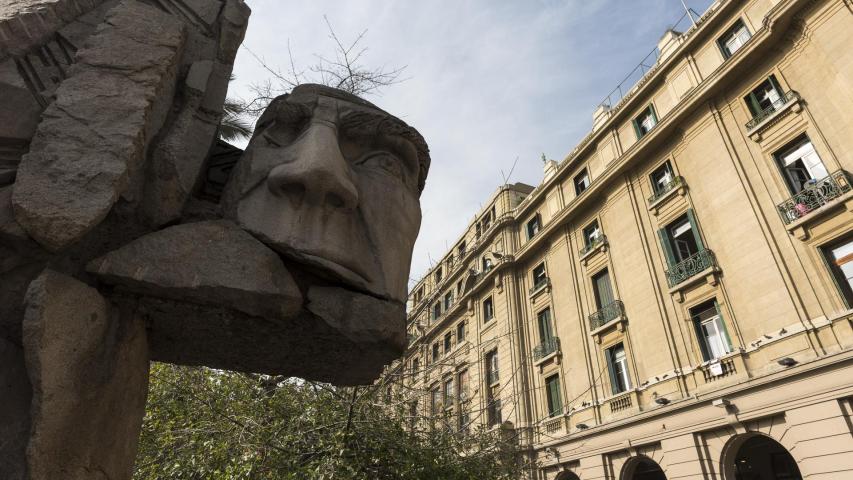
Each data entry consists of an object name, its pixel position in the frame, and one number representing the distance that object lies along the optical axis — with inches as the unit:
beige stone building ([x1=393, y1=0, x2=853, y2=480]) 418.9
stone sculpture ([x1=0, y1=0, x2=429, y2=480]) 49.1
